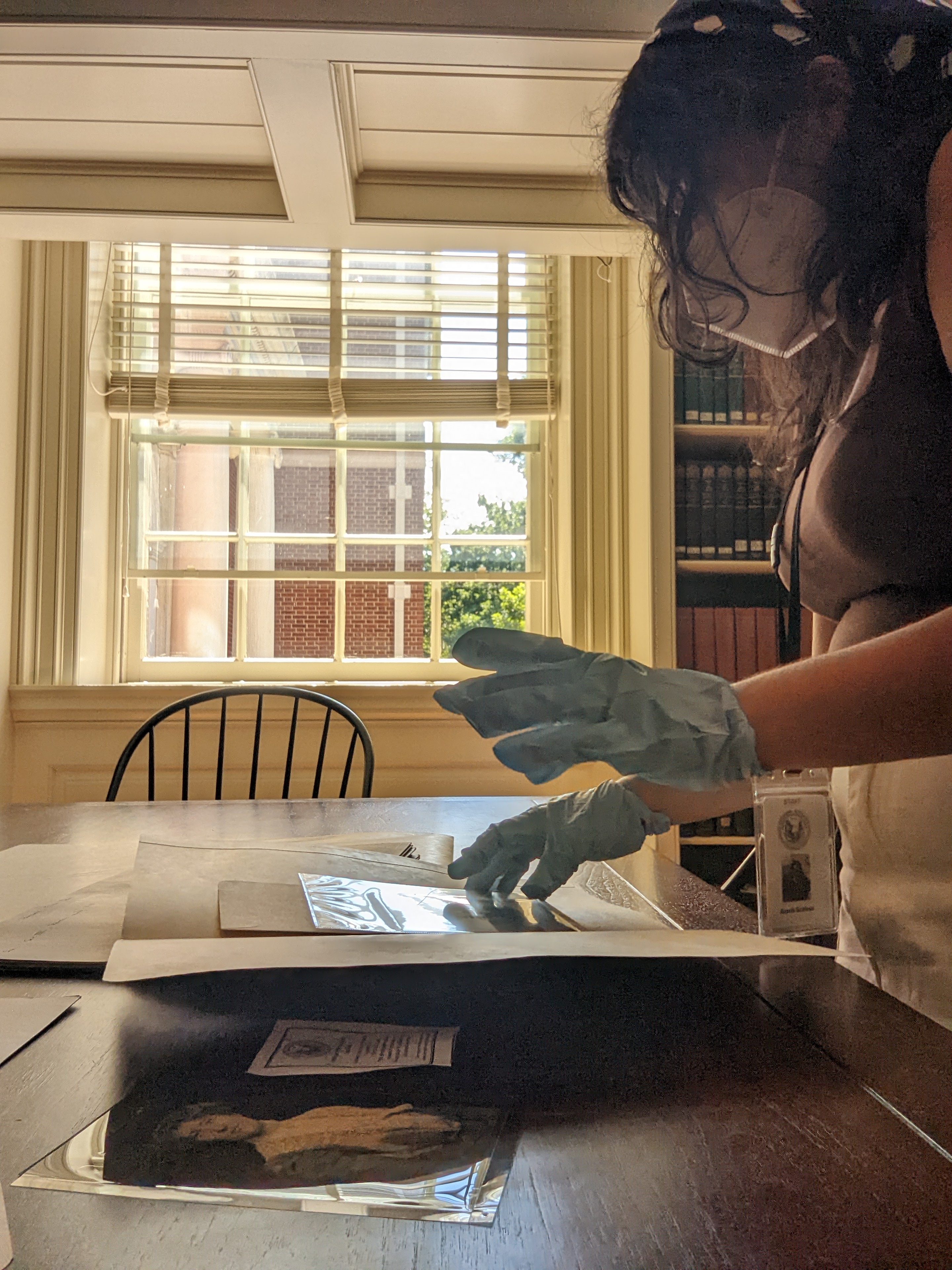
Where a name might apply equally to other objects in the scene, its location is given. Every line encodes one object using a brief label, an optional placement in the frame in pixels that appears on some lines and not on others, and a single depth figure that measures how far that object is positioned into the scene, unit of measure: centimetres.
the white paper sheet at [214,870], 67
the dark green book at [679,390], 273
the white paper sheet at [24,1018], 48
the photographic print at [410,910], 67
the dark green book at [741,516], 269
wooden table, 29
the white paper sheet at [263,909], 65
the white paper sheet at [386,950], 55
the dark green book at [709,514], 269
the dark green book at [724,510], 269
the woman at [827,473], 69
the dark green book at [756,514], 270
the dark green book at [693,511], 269
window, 307
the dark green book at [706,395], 273
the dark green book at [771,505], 270
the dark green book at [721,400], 273
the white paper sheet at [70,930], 64
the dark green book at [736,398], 273
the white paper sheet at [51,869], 83
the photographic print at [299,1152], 32
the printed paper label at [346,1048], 44
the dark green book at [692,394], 273
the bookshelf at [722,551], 263
